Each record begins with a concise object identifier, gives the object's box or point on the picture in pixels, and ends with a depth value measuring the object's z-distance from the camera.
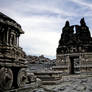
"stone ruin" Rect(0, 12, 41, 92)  6.45
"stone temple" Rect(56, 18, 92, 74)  18.84
